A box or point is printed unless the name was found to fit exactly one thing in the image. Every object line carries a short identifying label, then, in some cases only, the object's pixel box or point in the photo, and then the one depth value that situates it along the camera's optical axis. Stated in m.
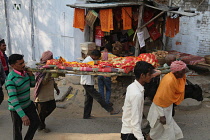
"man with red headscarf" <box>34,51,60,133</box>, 4.27
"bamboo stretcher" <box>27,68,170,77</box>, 4.11
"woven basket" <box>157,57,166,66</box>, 5.80
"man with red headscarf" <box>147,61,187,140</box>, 3.40
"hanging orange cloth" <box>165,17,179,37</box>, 7.59
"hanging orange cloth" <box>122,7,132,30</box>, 6.96
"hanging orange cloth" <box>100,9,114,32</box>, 6.95
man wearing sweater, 3.28
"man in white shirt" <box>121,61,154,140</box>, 2.60
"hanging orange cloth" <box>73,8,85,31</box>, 7.32
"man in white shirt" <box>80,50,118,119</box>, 5.00
